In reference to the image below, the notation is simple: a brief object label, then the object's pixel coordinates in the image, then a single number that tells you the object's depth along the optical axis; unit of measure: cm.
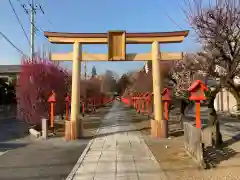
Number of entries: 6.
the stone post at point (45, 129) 819
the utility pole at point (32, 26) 1230
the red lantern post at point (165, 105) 826
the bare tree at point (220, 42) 592
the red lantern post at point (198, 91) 529
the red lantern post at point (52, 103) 866
